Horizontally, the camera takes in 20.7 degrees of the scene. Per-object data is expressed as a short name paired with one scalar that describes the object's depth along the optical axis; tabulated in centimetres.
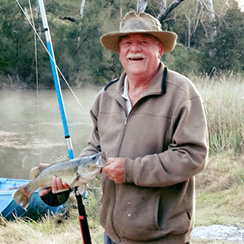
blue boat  551
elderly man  243
